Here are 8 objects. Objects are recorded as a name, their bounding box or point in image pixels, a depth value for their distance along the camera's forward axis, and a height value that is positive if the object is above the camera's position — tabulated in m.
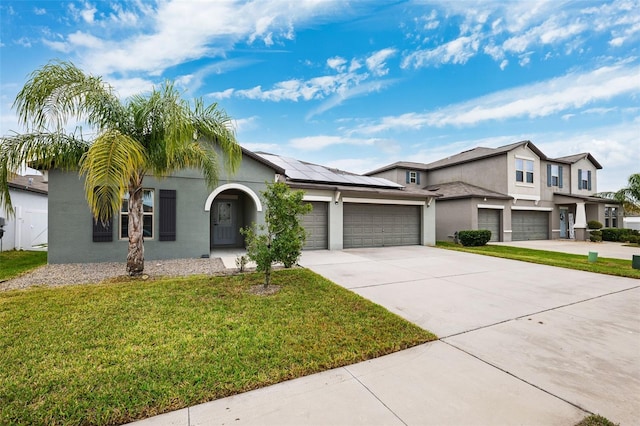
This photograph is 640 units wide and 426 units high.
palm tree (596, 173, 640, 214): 19.61 +1.59
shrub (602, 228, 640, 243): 19.23 -1.33
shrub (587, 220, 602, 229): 20.44 -0.68
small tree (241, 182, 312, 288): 6.01 -0.38
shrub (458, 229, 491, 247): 15.45 -1.23
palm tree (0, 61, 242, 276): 5.70 +2.11
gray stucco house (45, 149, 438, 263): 8.70 +0.15
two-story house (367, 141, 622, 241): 18.16 +1.92
